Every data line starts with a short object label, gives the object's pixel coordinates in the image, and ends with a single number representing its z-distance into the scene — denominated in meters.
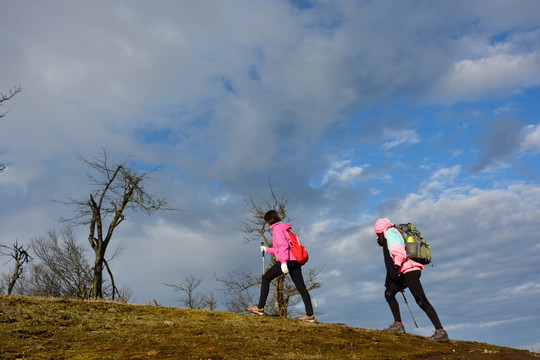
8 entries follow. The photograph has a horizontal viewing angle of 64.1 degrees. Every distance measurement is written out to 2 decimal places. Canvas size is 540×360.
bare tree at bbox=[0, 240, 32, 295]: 29.70
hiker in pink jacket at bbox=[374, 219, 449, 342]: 8.48
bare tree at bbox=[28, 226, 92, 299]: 33.94
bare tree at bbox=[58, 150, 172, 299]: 18.22
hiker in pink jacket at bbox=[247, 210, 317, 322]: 9.09
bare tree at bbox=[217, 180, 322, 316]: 21.89
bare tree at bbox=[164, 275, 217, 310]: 39.38
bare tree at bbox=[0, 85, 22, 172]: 19.00
